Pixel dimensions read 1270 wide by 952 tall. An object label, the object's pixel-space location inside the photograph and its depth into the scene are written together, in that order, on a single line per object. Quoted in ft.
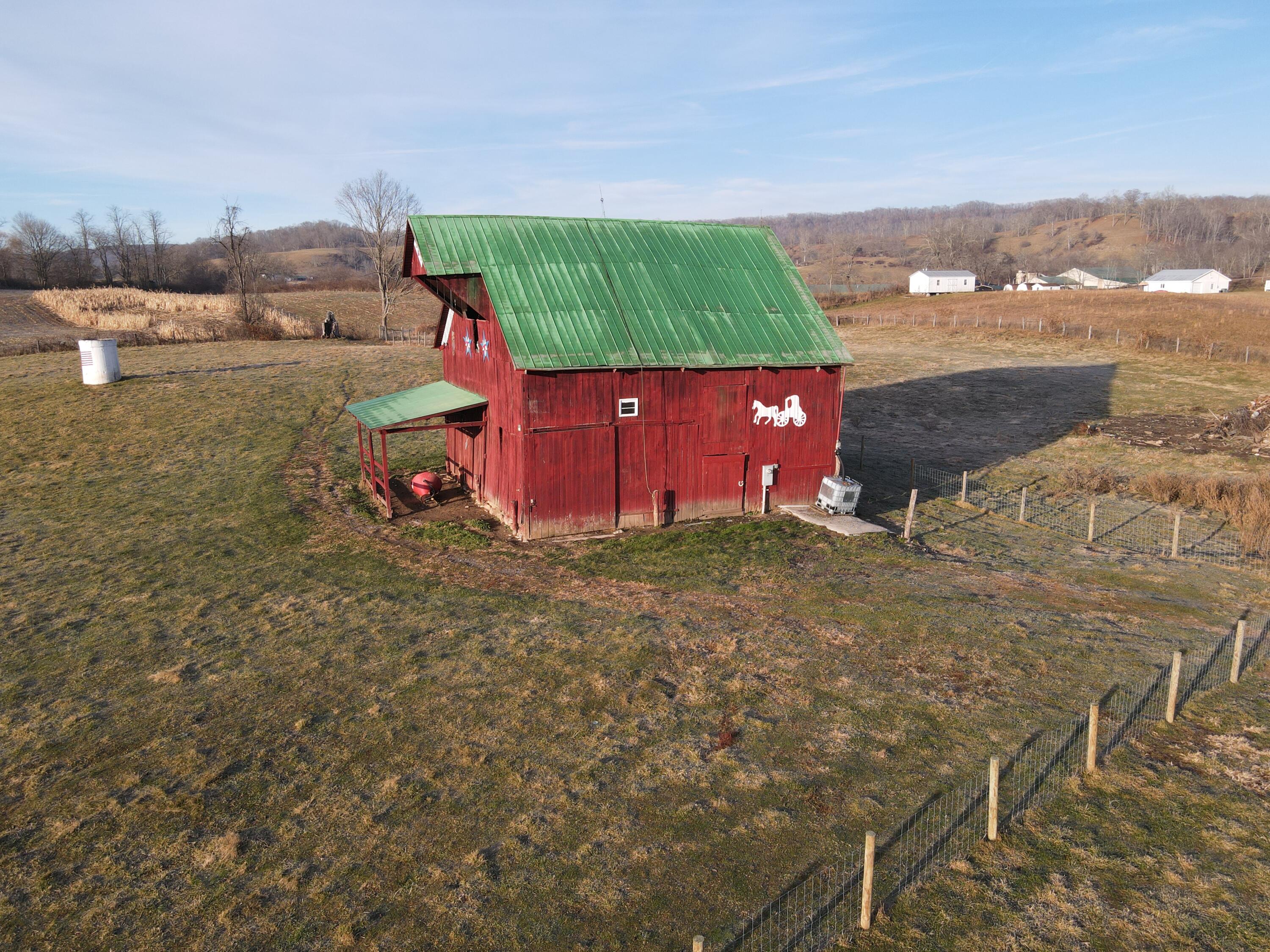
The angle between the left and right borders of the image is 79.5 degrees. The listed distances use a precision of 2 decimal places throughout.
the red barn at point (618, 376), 64.85
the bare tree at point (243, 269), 202.28
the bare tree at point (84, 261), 334.85
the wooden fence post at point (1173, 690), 36.94
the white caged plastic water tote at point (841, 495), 70.95
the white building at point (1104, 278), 418.31
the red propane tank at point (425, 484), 75.92
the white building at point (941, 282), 353.51
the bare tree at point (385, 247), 220.84
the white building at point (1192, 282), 345.10
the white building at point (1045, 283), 369.91
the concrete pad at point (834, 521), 67.36
